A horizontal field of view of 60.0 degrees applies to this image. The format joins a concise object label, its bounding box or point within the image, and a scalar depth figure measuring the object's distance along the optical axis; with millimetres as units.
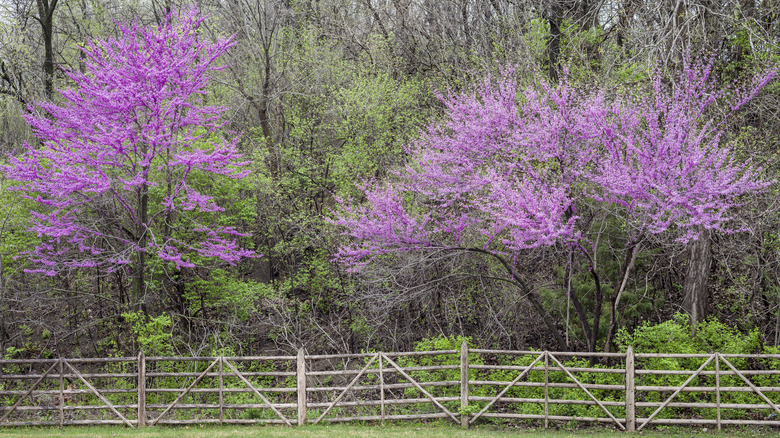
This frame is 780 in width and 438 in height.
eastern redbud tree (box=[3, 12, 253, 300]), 13633
